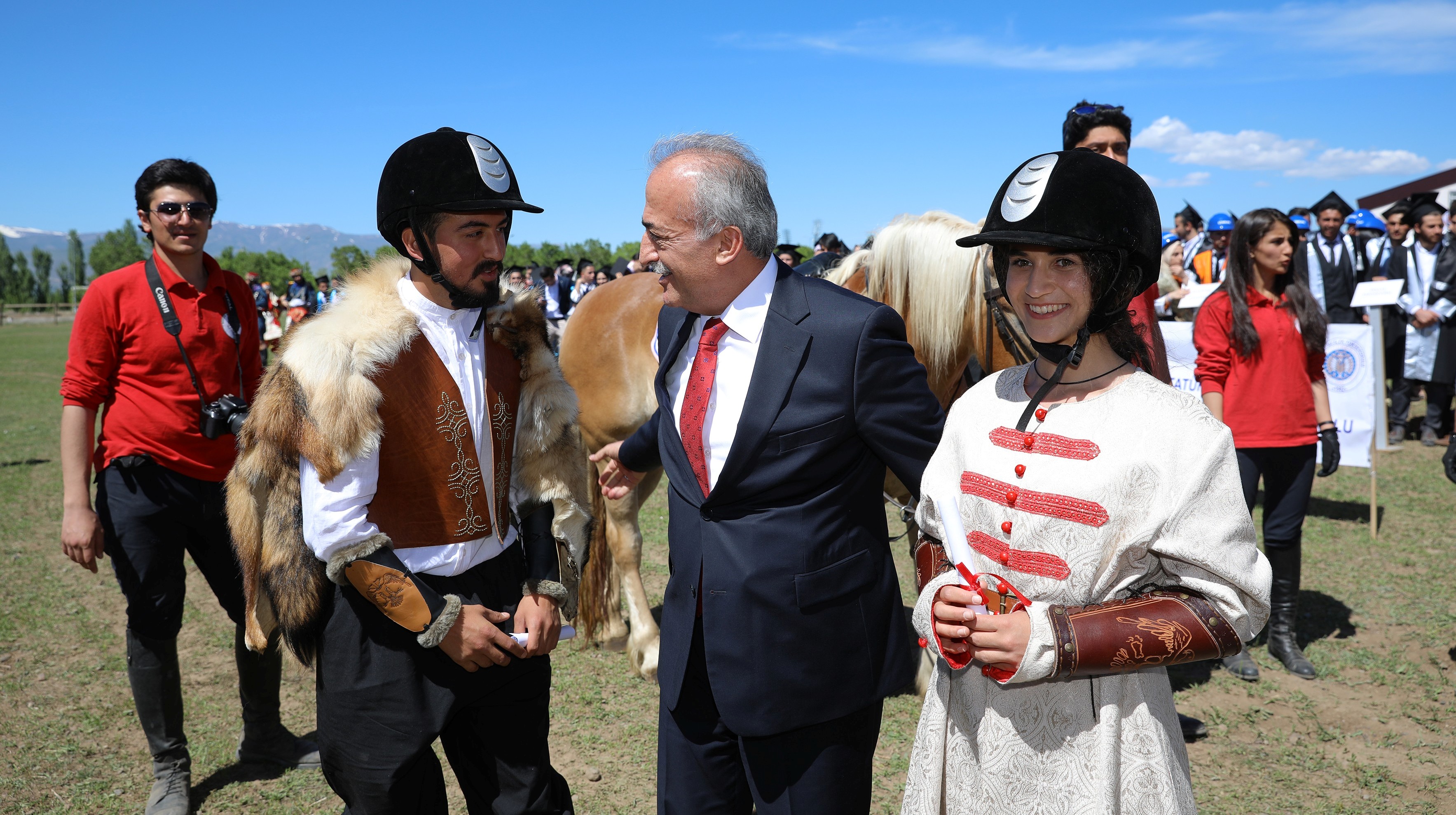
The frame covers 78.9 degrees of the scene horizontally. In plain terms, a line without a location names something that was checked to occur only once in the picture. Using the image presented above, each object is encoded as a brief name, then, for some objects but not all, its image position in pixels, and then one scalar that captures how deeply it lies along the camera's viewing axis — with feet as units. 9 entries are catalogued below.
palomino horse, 12.39
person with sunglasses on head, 10.40
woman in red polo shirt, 14.16
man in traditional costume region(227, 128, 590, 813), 6.72
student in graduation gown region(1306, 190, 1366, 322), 32.35
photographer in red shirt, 10.68
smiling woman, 4.88
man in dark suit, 6.53
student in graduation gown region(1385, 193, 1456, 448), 30.99
